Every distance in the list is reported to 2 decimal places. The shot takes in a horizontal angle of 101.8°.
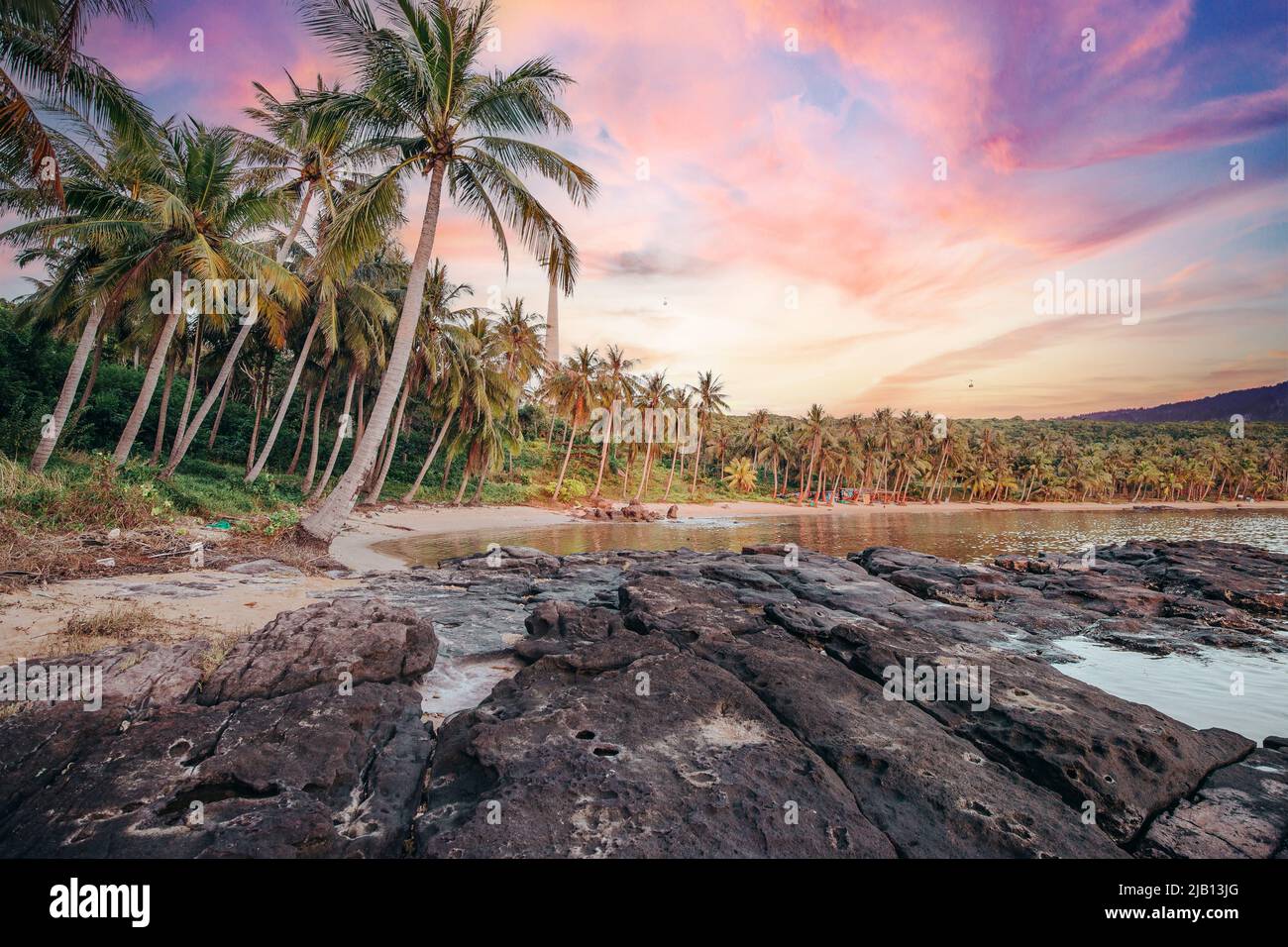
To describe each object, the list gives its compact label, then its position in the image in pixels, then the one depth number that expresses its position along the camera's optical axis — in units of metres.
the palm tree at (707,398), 58.03
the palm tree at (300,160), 18.12
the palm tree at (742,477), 68.06
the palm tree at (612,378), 43.22
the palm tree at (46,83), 8.27
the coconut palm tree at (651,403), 49.25
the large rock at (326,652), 4.67
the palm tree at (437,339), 27.36
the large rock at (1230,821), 3.36
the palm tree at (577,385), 41.53
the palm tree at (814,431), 63.53
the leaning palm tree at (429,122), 12.05
